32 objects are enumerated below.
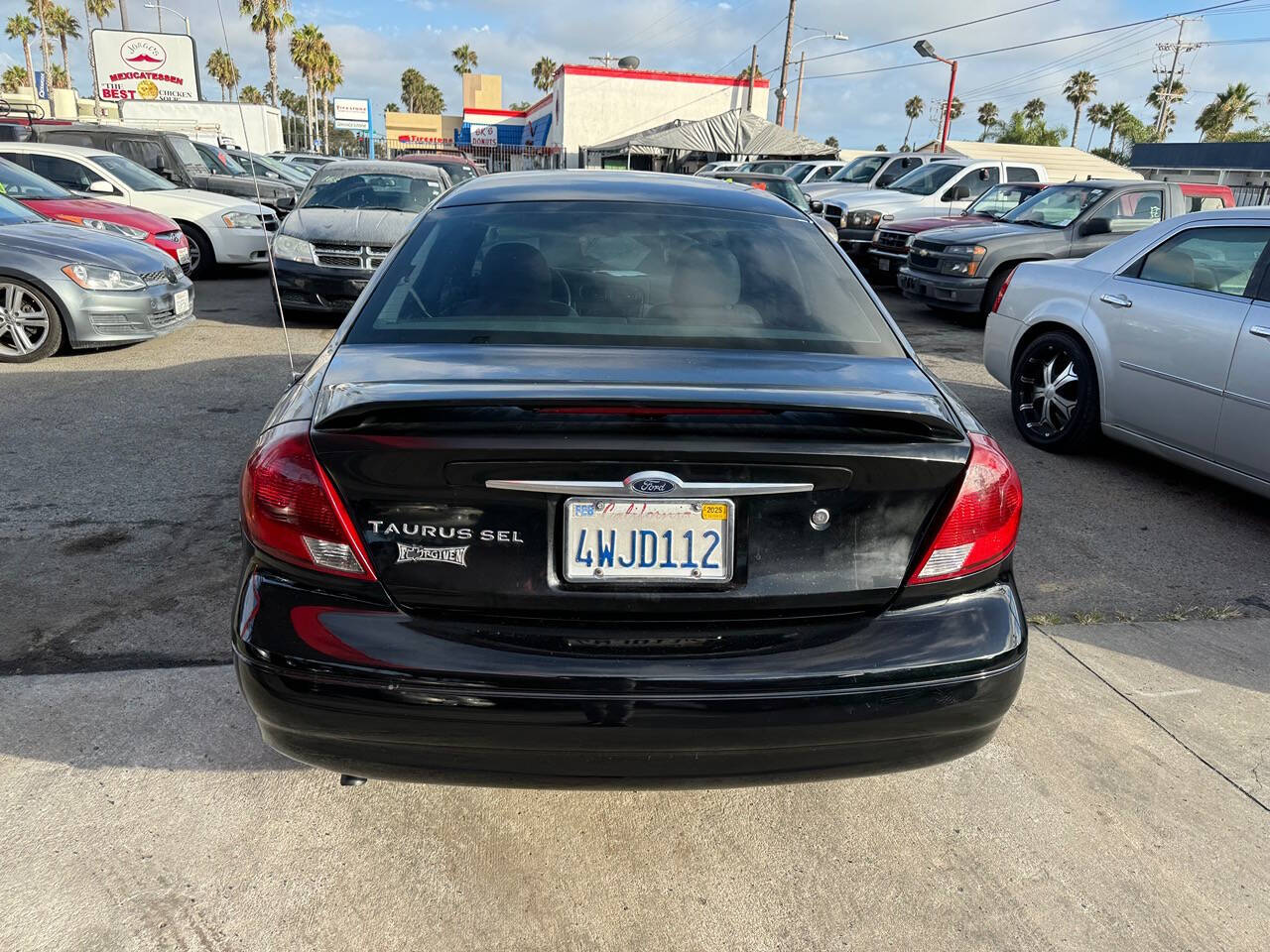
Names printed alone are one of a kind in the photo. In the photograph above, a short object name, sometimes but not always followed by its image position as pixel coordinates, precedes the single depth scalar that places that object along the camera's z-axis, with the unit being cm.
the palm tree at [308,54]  5922
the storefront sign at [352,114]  4453
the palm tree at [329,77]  6569
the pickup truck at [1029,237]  1027
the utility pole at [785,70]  3659
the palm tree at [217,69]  6831
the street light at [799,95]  4553
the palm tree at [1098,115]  7944
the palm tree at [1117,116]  7681
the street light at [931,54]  3023
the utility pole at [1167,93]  6228
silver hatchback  736
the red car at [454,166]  1560
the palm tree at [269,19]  5161
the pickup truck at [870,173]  1694
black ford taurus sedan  193
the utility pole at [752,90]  4113
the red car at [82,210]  953
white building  4228
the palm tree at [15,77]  7218
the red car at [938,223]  1223
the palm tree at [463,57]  9156
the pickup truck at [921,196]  1428
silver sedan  459
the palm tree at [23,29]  7294
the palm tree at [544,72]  9144
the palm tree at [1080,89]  7588
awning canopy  2755
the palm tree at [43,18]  6347
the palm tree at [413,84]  9562
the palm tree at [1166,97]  6588
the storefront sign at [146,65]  3459
